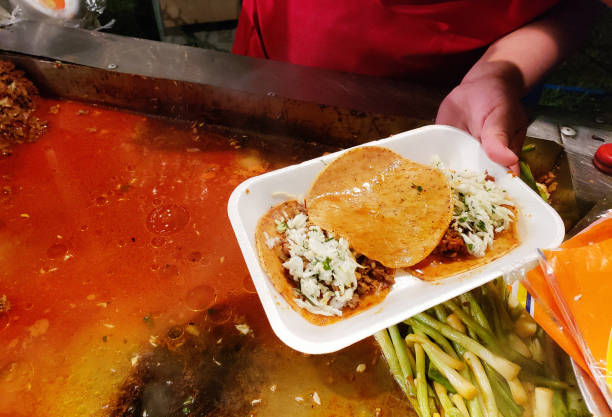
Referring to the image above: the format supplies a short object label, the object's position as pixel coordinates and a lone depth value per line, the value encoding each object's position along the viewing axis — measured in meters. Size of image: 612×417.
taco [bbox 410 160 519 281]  0.33
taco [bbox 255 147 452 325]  0.31
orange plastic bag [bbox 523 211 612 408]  0.22
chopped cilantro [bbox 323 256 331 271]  0.31
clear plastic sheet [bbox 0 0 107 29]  0.55
